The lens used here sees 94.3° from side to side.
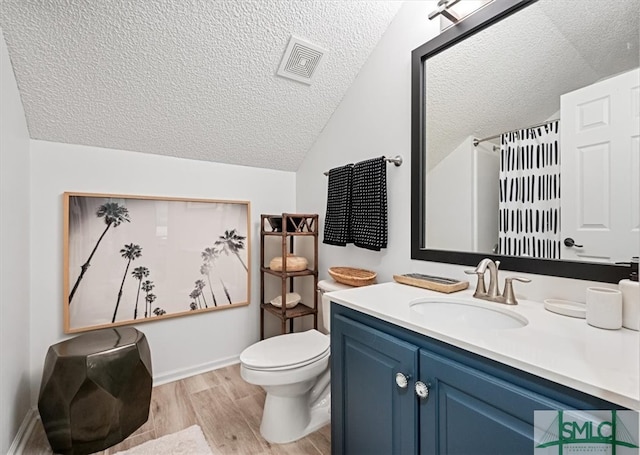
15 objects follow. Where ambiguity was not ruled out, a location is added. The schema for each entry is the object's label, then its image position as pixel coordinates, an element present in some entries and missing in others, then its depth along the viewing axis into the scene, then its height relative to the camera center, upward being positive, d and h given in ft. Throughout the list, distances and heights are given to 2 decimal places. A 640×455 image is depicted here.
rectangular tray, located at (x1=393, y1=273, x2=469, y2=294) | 4.18 -0.85
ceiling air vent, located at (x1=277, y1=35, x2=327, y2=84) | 5.46 +3.18
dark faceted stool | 4.50 -2.62
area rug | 4.67 -3.55
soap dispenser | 2.72 -0.74
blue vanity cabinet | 2.23 -1.61
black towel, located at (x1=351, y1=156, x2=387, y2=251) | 5.49 +0.41
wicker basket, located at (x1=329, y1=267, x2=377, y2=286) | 5.46 -0.96
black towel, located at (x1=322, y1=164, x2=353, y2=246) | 6.18 +0.38
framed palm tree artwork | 5.88 -0.71
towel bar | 5.44 +1.20
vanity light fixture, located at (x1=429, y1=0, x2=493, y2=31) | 4.35 +3.22
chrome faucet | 3.59 -0.78
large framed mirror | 3.17 +1.11
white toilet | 4.74 -2.55
